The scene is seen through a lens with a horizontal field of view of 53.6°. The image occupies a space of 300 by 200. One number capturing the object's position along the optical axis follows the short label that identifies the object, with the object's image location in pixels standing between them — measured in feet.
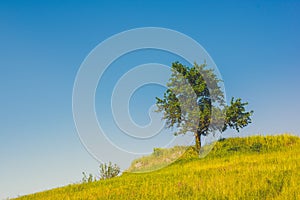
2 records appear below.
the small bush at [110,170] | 94.38
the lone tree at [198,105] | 96.99
